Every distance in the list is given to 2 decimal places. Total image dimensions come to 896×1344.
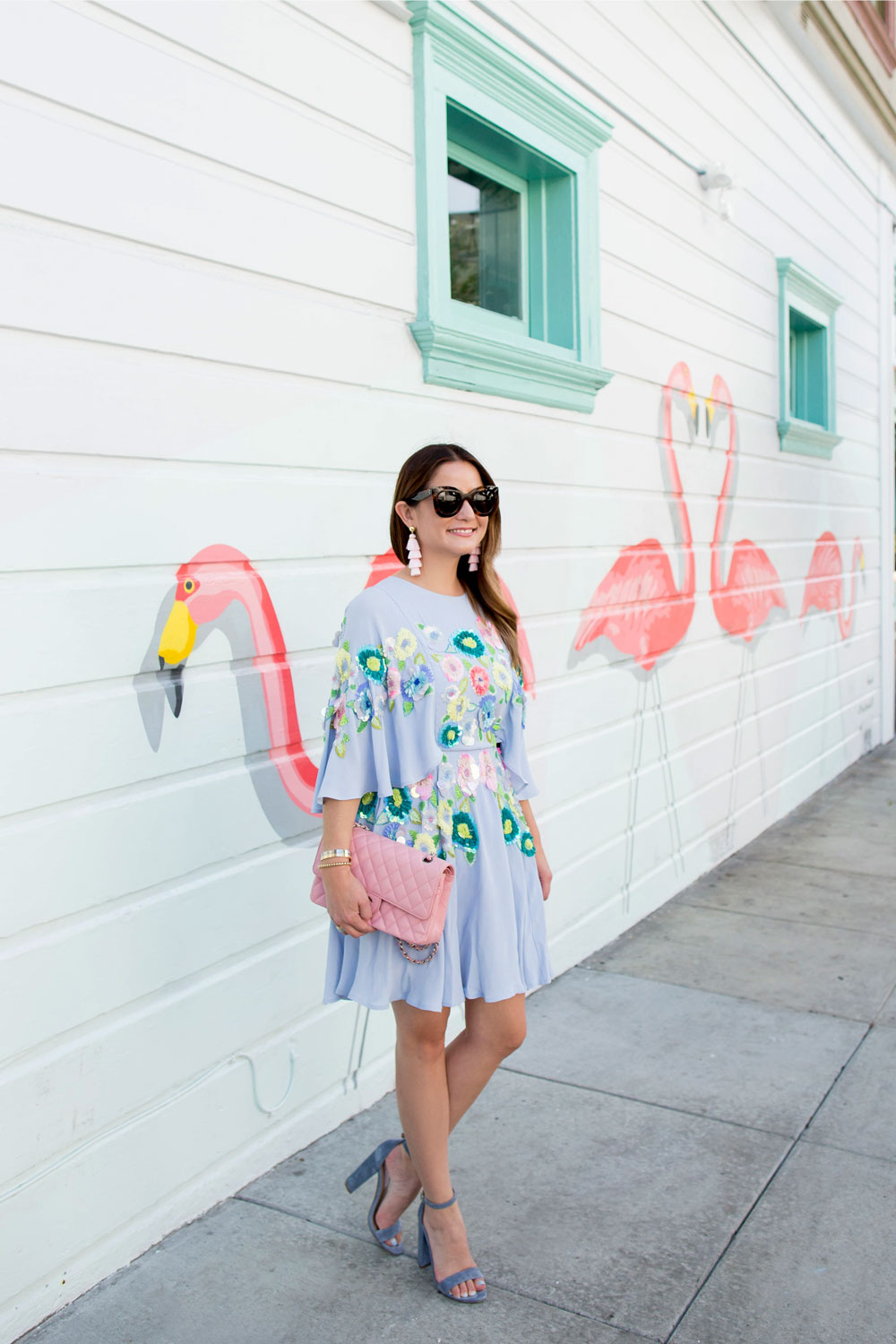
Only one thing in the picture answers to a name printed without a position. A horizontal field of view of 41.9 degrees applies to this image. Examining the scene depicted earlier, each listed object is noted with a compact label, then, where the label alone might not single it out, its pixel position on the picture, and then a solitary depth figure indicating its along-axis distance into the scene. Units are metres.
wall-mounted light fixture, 5.60
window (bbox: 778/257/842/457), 7.27
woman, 2.36
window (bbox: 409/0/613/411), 3.53
